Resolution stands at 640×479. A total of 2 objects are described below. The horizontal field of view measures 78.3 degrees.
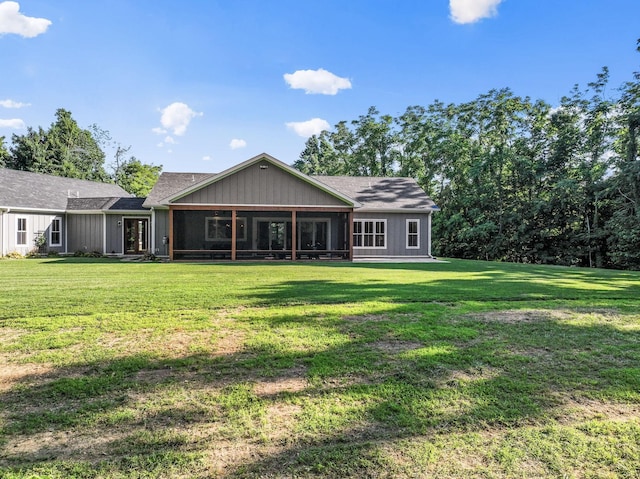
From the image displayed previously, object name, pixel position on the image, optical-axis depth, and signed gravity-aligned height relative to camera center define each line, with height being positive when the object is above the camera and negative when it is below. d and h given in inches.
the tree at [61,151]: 1550.2 +385.7
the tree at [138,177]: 1477.6 +256.5
